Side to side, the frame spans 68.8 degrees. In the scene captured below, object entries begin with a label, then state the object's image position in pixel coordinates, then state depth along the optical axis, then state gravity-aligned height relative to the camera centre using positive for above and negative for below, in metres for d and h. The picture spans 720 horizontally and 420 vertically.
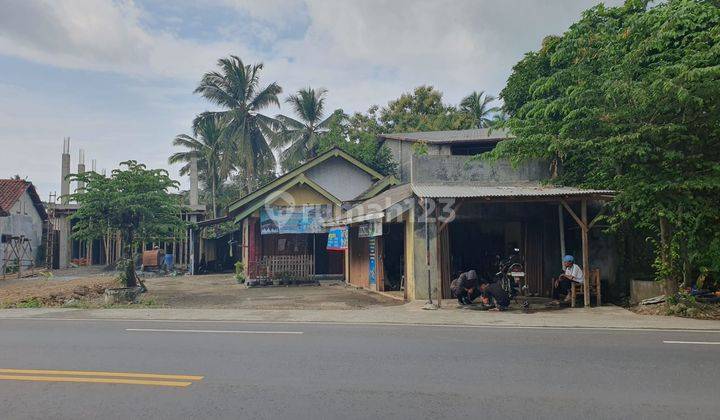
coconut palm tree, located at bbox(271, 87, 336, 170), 39.38 +8.92
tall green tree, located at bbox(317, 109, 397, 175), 31.30 +7.44
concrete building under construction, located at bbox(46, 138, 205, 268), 32.03 +0.17
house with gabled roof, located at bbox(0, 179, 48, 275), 27.70 +1.55
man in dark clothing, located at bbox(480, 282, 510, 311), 12.85 -1.29
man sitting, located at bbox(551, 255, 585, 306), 13.66 -0.92
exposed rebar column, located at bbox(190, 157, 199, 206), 38.47 +4.89
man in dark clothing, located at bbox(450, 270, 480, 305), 13.41 -1.11
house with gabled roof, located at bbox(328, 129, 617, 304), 14.04 +0.51
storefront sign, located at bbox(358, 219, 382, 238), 15.78 +0.54
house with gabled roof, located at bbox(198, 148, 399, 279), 21.50 +1.37
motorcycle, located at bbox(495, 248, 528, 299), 14.40 -0.85
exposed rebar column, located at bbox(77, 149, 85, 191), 46.09 +7.94
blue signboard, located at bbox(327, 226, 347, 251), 20.17 +0.27
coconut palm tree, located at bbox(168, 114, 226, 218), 39.12 +7.77
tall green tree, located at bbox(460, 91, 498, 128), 42.53 +11.19
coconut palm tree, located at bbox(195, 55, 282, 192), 37.59 +10.28
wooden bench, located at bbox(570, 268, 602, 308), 13.53 -1.21
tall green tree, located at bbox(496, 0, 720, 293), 11.60 +2.80
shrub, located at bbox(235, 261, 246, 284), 23.05 -1.15
